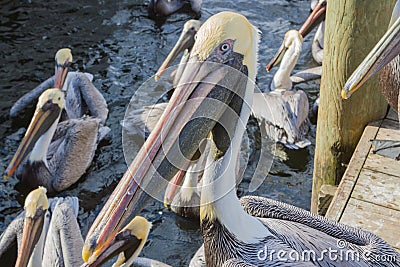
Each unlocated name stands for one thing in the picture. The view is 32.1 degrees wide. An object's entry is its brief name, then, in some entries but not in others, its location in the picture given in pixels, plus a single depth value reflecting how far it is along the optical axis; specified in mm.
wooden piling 3756
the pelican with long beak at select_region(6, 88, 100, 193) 5152
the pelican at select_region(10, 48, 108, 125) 5820
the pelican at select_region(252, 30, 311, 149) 5477
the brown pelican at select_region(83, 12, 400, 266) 2312
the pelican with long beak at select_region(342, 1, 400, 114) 2994
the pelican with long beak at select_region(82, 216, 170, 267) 3886
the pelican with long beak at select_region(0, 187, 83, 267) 4168
